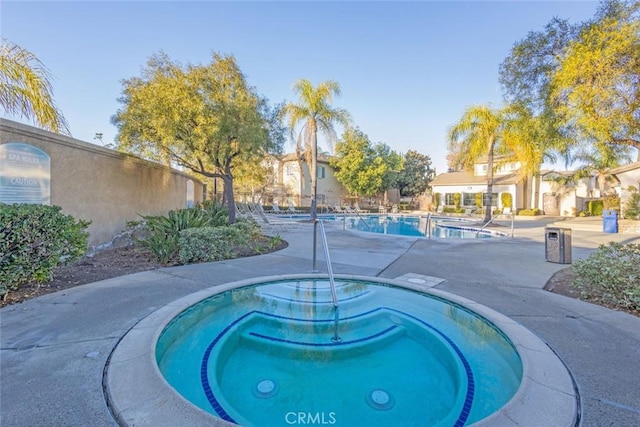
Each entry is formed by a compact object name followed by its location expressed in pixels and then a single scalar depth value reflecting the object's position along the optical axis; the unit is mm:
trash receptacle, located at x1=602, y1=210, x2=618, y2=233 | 13602
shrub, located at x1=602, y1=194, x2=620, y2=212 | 18377
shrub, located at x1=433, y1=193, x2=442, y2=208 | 31750
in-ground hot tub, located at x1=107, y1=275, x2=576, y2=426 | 2334
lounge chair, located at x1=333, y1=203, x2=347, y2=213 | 30747
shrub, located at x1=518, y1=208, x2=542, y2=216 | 25188
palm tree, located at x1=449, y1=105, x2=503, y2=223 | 16875
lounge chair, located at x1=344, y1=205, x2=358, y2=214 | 28772
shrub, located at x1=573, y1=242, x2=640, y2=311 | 4133
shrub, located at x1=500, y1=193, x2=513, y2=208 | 26964
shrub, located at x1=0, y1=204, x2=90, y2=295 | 3883
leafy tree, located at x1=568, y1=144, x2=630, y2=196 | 21316
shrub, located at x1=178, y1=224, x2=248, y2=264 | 6754
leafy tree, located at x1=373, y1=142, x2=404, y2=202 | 32562
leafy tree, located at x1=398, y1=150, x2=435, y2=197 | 38062
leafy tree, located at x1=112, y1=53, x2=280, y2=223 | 8078
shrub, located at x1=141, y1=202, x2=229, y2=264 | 6827
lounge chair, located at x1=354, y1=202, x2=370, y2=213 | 30272
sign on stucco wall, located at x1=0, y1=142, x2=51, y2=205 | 4863
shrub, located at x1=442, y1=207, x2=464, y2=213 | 28894
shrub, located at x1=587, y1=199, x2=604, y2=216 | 23405
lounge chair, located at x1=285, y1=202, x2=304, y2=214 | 27297
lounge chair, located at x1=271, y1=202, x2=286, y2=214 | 26250
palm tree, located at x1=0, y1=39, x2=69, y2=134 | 4770
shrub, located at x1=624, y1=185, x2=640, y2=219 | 14482
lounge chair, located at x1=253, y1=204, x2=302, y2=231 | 15008
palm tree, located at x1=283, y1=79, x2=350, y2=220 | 16938
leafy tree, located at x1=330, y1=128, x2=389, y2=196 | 30953
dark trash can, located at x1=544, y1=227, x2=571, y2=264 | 6902
